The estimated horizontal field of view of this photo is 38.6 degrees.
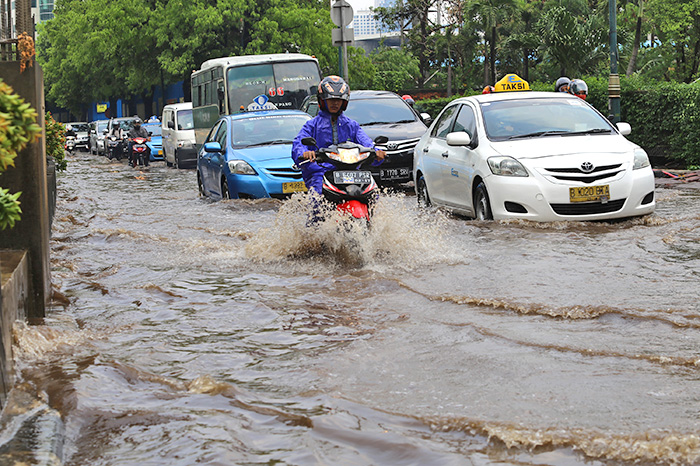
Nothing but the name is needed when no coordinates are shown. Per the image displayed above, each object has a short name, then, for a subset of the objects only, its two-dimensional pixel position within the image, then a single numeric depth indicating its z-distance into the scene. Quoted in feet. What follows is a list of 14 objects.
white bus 82.02
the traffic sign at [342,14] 71.97
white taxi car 33.27
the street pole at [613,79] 62.23
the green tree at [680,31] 132.38
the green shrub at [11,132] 12.16
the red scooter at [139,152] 108.88
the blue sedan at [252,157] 46.24
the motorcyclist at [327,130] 28.32
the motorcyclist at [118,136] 135.11
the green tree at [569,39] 106.01
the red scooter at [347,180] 27.55
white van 99.04
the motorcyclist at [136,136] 109.81
